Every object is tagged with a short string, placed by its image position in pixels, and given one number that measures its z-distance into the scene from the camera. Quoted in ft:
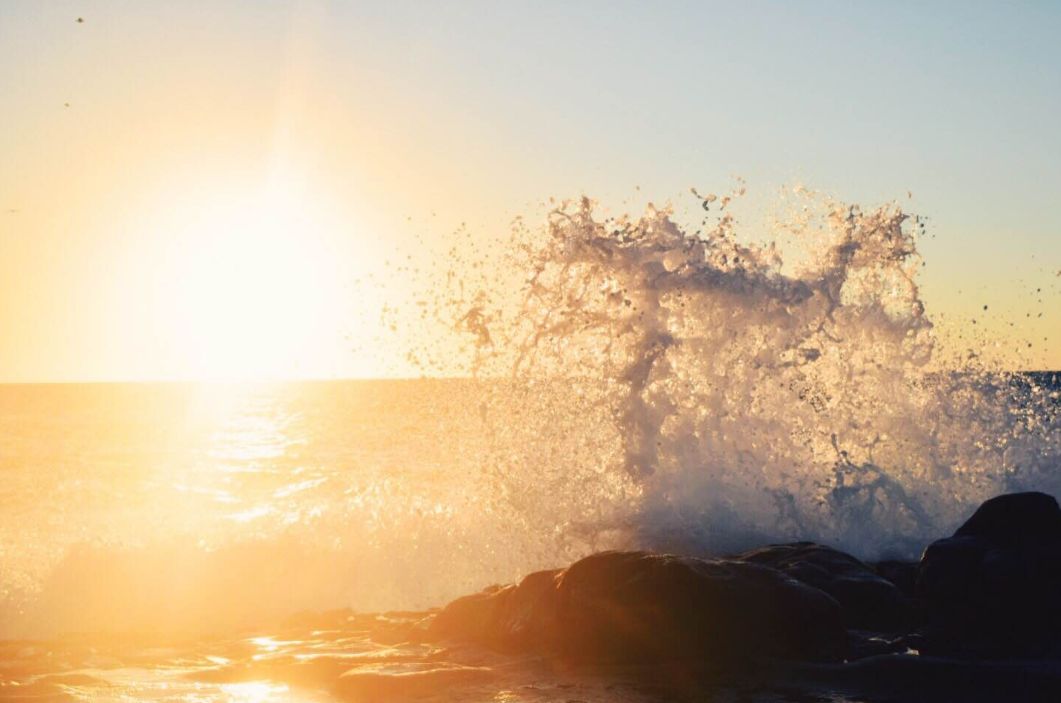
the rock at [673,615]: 33.96
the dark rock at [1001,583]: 34.09
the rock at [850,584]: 37.55
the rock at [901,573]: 42.75
